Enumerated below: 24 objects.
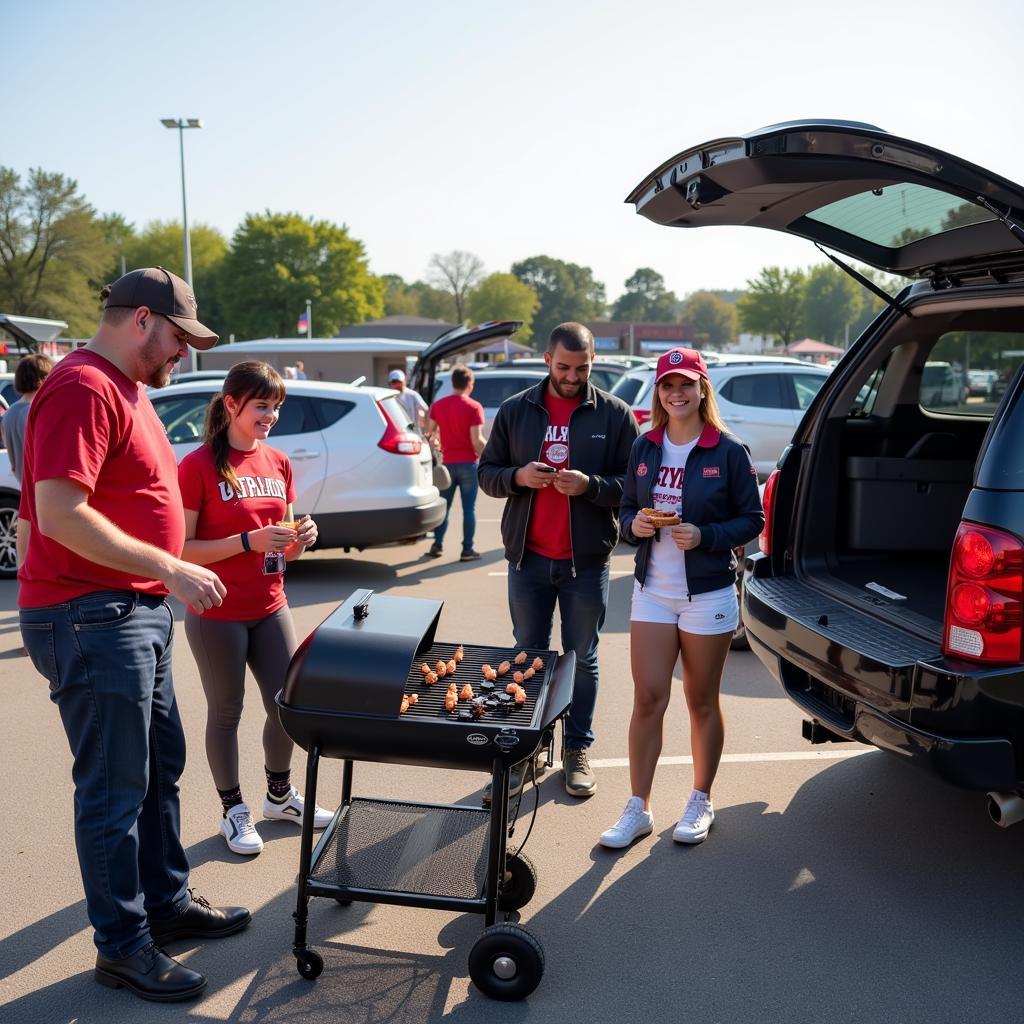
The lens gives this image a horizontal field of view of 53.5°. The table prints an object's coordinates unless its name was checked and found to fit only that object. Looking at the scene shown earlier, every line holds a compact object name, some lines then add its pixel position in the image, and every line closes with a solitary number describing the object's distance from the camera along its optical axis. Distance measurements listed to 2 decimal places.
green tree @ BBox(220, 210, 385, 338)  77.38
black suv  3.07
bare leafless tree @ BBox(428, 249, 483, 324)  120.38
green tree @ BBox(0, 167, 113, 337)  64.62
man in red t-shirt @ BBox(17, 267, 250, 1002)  2.78
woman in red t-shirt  3.90
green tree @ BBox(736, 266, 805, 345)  94.75
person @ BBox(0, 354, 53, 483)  6.81
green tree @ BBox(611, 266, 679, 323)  162.38
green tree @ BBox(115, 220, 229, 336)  88.88
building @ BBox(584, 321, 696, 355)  92.94
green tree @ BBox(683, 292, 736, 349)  157.65
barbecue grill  2.99
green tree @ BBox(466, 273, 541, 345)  115.19
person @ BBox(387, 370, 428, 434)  13.30
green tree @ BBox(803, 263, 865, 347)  95.12
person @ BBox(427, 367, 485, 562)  10.41
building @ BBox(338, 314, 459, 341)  90.31
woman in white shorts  3.97
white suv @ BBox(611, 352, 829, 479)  11.84
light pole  36.84
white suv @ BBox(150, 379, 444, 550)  9.07
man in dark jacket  4.53
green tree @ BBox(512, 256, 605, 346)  158.25
